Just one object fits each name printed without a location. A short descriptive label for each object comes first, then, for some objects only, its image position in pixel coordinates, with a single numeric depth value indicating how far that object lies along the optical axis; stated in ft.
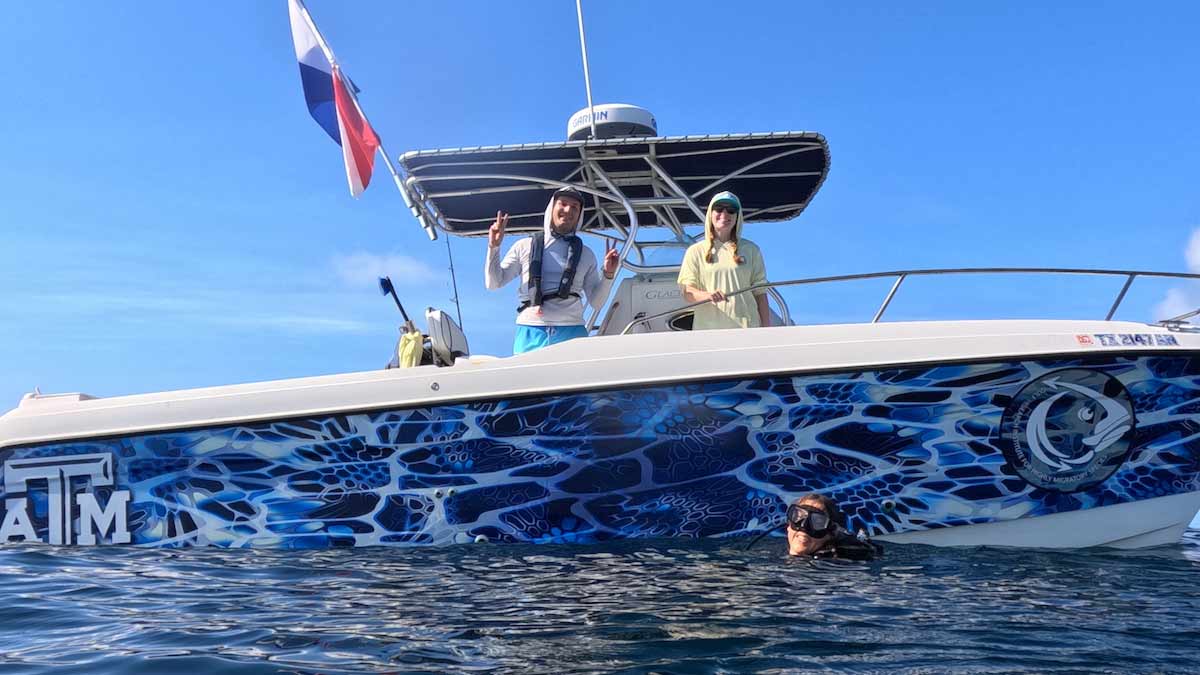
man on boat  16.55
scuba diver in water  12.94
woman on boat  15.74
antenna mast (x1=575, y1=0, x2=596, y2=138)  19.96
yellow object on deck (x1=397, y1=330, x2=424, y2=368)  16.25
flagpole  20.84
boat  13.85
